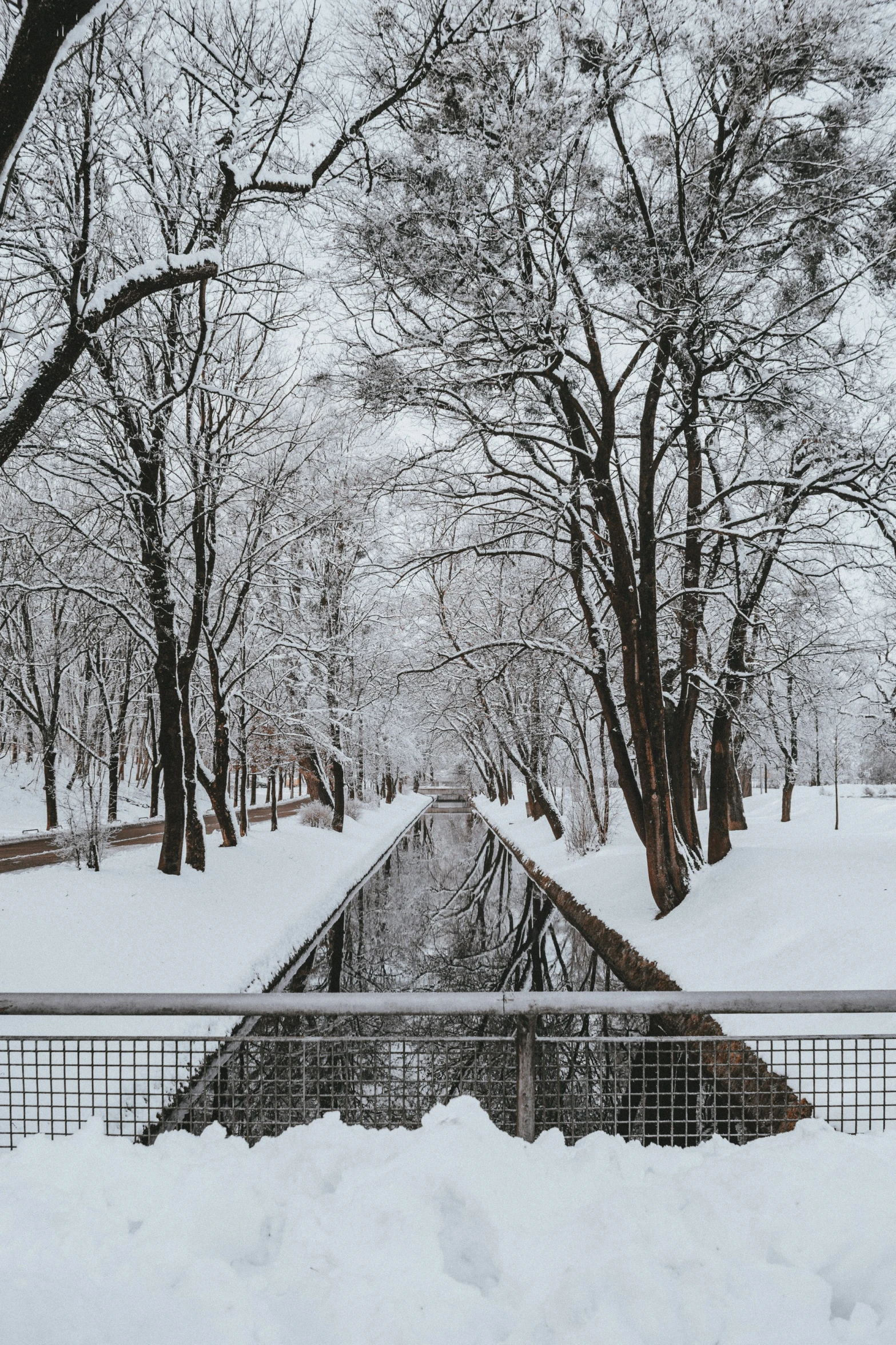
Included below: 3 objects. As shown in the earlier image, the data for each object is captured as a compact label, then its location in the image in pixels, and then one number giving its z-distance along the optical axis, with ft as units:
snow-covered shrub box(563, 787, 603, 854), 67.77
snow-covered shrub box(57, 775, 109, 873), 45.14
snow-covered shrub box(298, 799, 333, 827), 94.12
